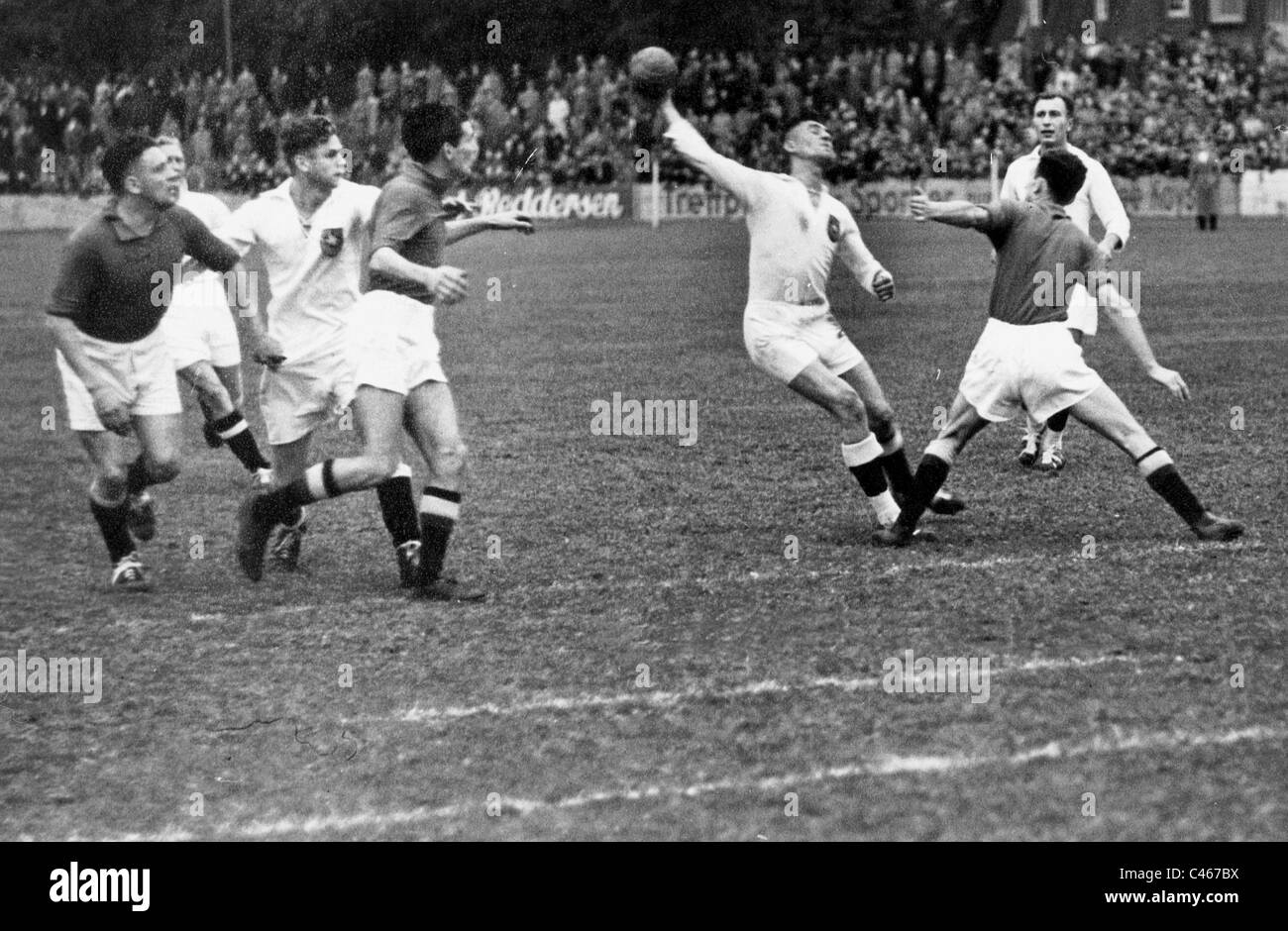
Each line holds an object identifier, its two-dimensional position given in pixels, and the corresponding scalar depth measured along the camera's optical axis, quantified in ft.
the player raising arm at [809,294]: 33.12
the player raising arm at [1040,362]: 30.96
